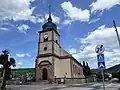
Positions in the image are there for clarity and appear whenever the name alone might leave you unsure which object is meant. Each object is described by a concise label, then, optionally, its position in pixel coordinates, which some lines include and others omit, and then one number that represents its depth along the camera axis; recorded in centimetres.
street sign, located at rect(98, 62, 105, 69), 414
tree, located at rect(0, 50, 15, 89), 993
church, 2236
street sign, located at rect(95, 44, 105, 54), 429
